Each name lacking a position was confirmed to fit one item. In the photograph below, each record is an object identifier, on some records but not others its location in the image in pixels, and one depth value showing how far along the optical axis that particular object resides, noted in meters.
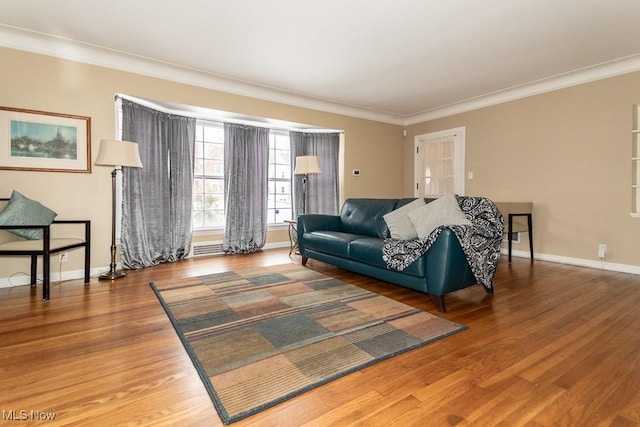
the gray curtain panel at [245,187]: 4.99
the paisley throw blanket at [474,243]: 2.54
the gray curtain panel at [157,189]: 3.97
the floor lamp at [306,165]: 4.91
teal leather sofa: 2.48
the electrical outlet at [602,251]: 3.98
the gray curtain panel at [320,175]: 5.70
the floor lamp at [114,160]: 3.32
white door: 5.68
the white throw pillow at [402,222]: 3.18
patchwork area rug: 1.54
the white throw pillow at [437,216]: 2.79
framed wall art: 3.20
